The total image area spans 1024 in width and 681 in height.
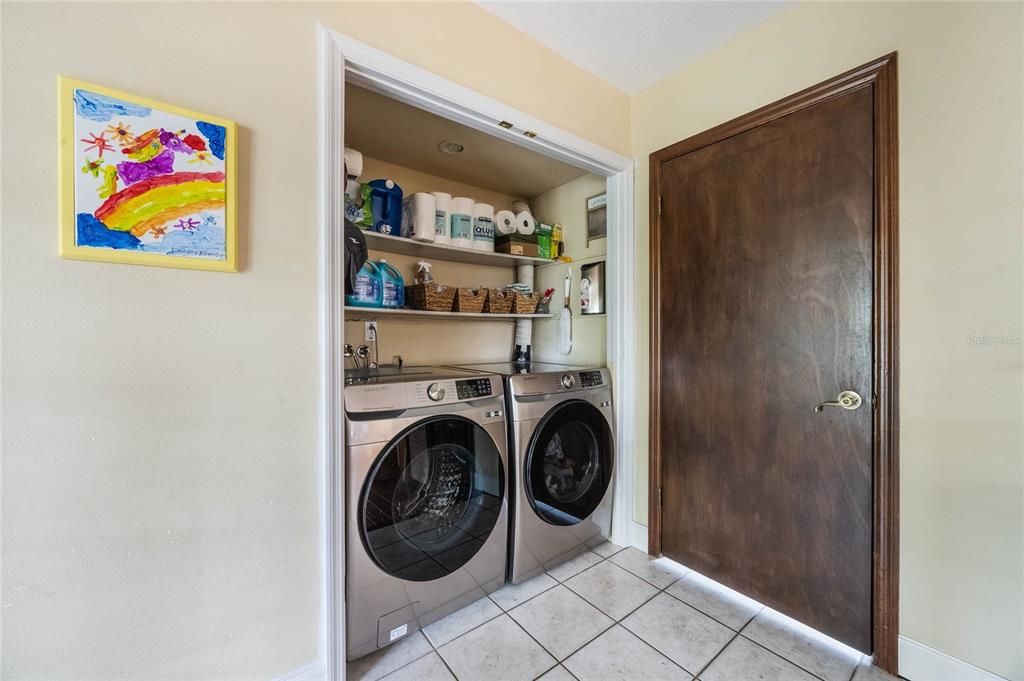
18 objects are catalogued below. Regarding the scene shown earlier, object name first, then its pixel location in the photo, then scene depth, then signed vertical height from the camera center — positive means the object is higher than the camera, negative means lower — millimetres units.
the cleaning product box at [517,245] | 2402 +562
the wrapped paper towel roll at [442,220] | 2119 +628
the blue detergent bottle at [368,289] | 1885 +236
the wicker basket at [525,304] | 2426 +208
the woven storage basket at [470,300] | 2184 +207
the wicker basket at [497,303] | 2314 +204
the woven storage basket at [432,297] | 2076 +216
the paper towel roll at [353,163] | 1713 +752
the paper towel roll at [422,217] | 2027 +615
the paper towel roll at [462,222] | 2188 +630
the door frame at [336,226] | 1249 +353
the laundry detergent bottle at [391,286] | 1987 +260
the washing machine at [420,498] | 1371 -613
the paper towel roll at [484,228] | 2260 +624
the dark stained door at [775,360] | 1448 -100
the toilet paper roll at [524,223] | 2428 +694
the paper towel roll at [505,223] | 2391 +686
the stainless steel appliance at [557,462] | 1800 -613
